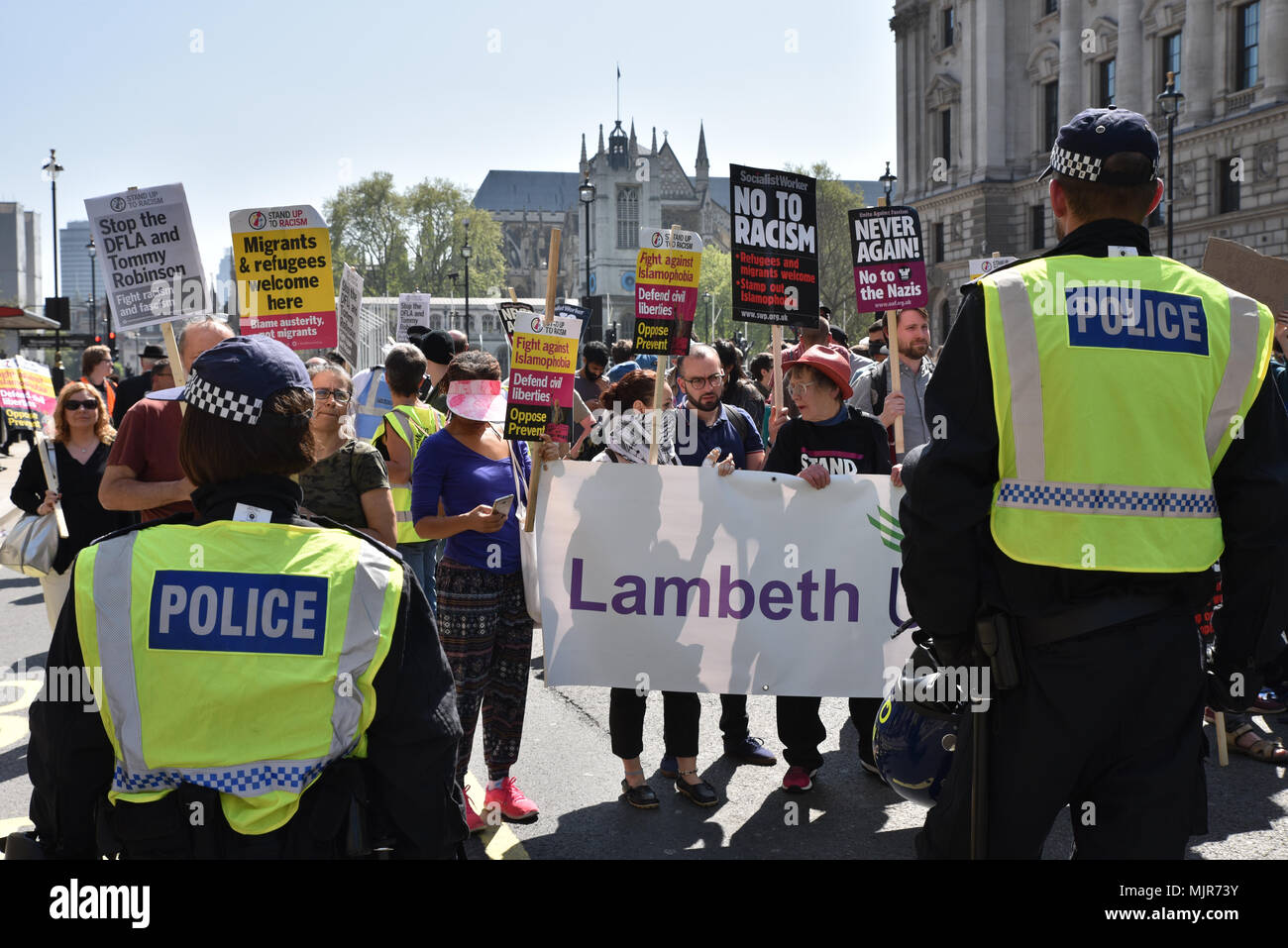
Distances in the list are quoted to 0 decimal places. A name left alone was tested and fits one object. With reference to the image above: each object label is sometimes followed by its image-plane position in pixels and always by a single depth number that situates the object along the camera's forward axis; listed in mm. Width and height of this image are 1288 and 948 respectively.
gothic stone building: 125250
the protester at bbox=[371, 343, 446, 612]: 6391
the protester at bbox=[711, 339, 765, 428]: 10521
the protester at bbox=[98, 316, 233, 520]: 4973
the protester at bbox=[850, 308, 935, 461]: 6898
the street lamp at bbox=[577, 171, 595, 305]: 33438
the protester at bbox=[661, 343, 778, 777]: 5779
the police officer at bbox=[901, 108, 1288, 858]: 2490
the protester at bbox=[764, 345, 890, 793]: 5324
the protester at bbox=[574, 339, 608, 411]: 11750
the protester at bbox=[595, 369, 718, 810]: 5145
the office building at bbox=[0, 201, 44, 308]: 126750
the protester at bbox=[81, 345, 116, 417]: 10984
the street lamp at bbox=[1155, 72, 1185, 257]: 26188
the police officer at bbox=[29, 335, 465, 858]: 2096
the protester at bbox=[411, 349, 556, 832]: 4883
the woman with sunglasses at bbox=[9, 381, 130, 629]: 6730
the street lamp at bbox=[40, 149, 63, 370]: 34781
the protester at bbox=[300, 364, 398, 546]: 4945
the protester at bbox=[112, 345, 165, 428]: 11344
